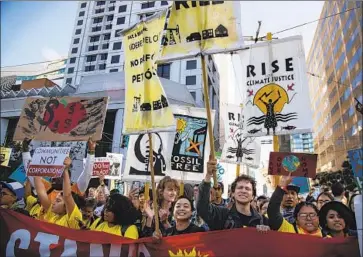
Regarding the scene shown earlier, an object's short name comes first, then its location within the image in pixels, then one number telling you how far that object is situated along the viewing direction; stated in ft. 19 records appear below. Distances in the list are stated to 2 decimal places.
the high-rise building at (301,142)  487.29
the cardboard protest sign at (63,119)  14.88
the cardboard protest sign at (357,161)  8.94
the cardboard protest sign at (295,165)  11.53
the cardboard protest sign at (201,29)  11.62
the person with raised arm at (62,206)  11.66
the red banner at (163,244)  9.70
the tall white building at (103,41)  140.77
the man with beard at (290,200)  16.43
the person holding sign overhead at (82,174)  13.46
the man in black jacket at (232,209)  10.21
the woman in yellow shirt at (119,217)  11.12
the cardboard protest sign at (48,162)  13.15
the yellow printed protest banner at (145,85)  12.44
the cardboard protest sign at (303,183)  22.72
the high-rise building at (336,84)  133.39
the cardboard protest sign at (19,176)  20.96
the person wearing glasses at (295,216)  10.33
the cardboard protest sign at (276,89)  16.81
